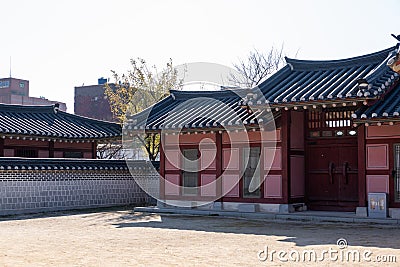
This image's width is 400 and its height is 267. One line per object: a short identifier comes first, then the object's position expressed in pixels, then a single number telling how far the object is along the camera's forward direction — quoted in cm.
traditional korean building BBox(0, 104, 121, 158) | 2248
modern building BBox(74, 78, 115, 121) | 5731
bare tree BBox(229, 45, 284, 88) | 3656
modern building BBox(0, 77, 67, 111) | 6856
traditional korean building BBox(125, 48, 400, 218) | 1470
